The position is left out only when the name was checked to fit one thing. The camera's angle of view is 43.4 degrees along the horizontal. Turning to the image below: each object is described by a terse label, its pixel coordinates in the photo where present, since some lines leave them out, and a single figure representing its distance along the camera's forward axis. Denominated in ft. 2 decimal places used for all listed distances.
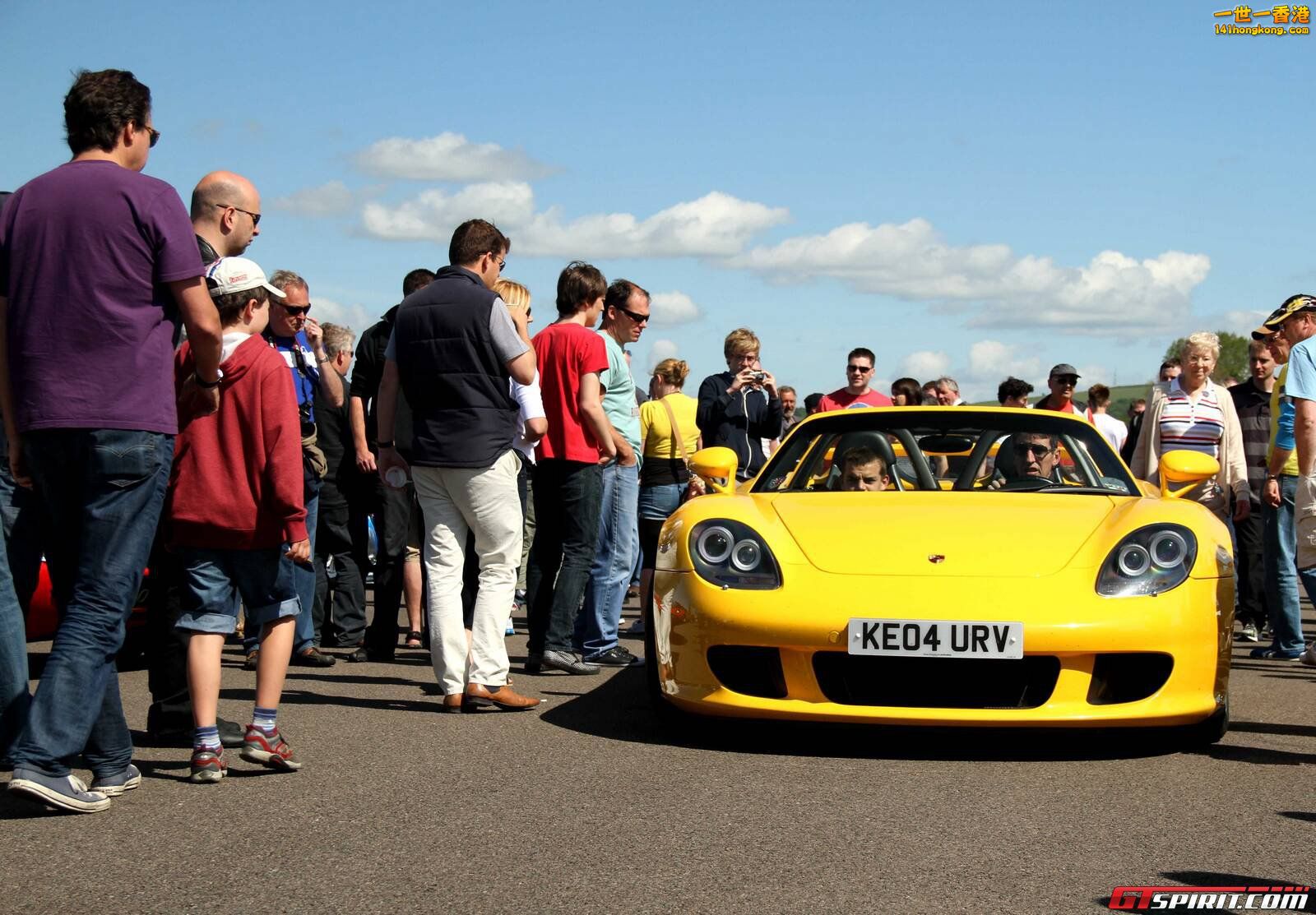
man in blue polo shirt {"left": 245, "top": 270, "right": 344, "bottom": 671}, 25.66
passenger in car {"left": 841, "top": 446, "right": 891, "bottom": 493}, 22.52
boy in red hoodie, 16.30
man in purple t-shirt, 14.30
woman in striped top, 31.30
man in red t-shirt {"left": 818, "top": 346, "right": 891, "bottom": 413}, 39.40
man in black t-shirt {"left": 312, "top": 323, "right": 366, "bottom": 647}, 28.84
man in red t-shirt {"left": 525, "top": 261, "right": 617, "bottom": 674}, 24.85
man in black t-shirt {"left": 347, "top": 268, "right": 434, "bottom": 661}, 27.50
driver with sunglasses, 22.40
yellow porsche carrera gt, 17.15
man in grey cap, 39.91
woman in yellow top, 33.58
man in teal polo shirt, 26.81
